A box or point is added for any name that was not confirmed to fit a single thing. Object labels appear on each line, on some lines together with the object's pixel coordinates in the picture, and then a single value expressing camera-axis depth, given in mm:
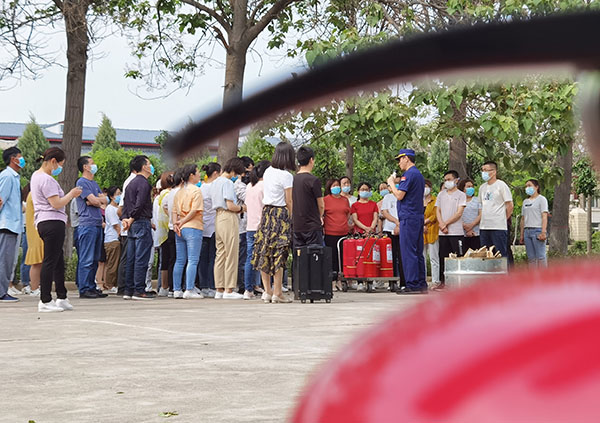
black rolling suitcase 11000
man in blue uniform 12250
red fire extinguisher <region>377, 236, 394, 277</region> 14102
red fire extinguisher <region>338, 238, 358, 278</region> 14211
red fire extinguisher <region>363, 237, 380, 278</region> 14047
